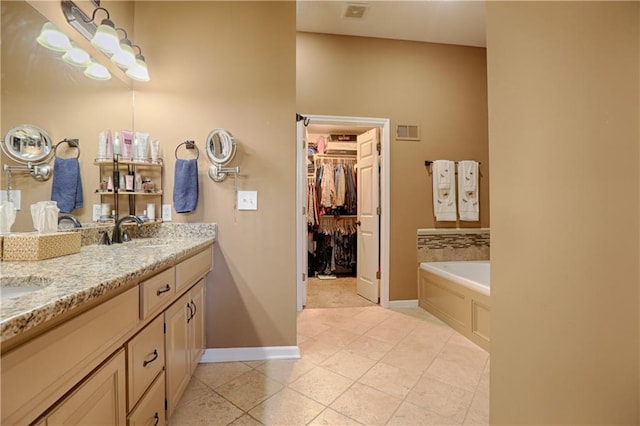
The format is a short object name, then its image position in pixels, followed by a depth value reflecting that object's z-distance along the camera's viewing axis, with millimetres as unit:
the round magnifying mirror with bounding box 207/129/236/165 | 1948
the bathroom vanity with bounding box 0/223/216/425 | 542
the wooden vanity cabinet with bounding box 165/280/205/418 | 1302
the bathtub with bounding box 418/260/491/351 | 2268
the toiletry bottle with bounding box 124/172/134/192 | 1859
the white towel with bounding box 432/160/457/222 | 3186
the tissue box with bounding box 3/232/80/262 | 1040
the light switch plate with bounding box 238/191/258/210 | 2041
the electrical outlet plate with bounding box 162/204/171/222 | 2012
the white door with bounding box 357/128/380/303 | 3268
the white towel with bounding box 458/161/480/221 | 3246
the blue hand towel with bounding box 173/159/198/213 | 1921
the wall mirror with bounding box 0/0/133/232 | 1117
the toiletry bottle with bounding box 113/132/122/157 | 1764
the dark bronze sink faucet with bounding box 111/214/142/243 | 1627
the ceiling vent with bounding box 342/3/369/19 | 2579
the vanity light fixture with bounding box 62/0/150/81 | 1435
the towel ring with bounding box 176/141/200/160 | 1964
